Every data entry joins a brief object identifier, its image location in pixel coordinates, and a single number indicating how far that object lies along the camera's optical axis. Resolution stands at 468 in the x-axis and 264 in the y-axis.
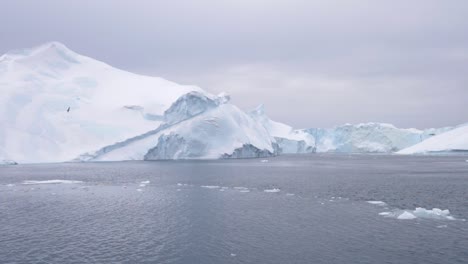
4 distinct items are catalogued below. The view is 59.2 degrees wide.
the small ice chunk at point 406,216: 23.36
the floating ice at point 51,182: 43.59
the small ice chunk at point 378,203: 28.55
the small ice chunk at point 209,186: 40.66
